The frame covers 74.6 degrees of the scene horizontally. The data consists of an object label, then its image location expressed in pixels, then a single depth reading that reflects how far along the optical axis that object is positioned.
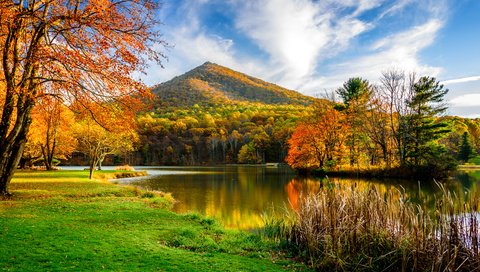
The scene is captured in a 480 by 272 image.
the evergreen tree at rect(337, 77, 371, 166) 44.22
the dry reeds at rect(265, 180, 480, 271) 6.72
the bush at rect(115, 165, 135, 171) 49.85
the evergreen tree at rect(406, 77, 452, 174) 36.73
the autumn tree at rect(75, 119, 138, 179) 32.69
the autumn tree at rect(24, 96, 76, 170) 34.78
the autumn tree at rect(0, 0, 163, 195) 11.37
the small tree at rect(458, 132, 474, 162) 72.00
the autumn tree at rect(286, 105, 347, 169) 44.53
